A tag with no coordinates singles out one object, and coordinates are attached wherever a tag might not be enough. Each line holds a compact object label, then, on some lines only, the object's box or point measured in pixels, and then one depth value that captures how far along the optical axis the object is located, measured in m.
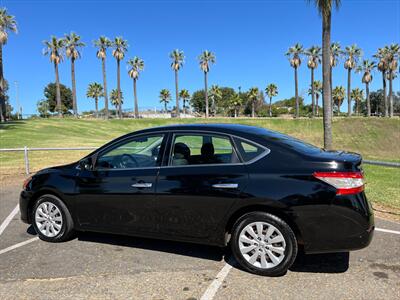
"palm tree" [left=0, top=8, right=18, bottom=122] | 40.09
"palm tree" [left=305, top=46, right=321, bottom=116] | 67.19
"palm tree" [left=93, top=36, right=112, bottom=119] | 63.41
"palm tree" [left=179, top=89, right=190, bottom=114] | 100.53
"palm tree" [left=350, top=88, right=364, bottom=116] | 103.31
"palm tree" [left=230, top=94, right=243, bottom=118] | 97.46
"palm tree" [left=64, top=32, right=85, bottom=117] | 58.12
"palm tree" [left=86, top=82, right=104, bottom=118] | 93.00
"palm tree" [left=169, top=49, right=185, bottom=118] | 71.62
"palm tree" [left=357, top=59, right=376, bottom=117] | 73.56
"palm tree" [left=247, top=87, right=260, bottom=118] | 91.19
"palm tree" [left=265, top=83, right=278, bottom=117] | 93.75
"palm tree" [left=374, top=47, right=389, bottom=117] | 64.62
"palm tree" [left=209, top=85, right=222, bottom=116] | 105.38
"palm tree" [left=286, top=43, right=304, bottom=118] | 67.00
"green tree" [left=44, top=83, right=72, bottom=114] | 94.06
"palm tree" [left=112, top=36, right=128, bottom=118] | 64.25
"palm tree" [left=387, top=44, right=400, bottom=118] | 63.91
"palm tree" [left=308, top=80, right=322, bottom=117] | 90.12
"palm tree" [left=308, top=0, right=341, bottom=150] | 13.41
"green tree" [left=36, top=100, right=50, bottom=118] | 91.56
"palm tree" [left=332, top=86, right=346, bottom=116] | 95.56
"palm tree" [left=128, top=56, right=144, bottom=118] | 70.00
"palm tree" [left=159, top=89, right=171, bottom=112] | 96.31
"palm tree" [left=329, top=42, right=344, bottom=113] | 67.56
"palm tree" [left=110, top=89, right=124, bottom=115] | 103.16
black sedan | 3.90
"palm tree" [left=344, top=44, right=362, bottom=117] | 67.44
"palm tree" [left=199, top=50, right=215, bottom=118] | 74.94
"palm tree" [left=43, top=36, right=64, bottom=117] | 57.47
